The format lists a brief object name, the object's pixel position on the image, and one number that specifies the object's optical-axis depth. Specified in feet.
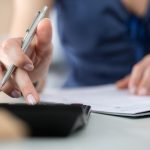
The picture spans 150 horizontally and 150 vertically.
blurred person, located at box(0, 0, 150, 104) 3.29
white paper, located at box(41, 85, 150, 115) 1.95
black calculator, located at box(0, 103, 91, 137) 1.53
